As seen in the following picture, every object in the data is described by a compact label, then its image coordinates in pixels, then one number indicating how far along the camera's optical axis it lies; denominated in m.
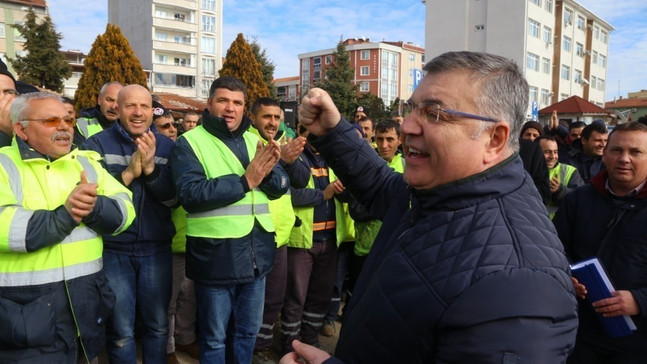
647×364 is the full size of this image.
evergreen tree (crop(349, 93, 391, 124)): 35.56
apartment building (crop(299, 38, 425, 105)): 71.25
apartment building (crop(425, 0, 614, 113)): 38.53
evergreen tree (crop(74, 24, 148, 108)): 24.88
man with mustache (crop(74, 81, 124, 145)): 4.56
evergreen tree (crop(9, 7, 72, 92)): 26.50
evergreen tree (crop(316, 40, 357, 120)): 34.69
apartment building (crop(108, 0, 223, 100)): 48.88
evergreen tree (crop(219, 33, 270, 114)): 27.72
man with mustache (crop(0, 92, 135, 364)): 2.34
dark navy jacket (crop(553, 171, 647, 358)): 2.57
